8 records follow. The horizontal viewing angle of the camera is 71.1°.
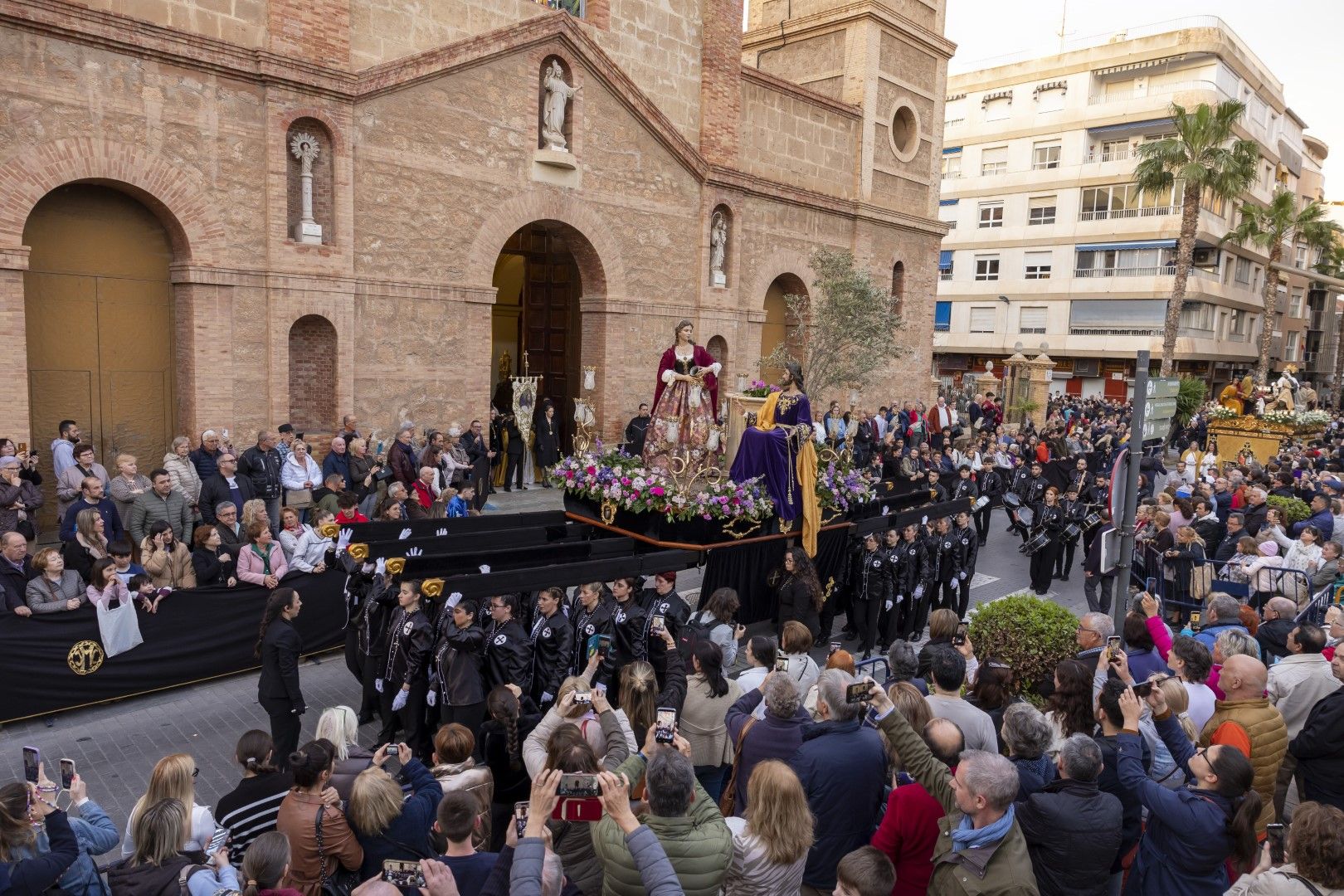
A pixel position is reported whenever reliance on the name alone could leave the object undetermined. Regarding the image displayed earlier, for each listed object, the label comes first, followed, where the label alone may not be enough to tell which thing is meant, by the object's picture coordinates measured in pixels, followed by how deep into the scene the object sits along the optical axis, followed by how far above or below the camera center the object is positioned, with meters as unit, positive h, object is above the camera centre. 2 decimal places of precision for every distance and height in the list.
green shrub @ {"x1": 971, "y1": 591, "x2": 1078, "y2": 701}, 6.69 -1.95
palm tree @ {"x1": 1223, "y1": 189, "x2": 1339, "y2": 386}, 41.91 +6.72
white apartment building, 42.62 +7.18
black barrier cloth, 8.20 -3.01
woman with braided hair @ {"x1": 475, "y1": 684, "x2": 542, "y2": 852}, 5.88 -2.62
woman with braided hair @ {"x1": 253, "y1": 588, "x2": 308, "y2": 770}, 7.23 -2.47
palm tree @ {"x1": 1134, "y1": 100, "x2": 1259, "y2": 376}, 33.19 +7.44
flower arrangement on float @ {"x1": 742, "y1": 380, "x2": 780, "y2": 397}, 12.57 -0.46
